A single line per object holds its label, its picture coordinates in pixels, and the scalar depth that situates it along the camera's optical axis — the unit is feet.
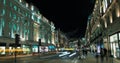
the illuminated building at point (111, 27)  39.68
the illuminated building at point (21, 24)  83.37
